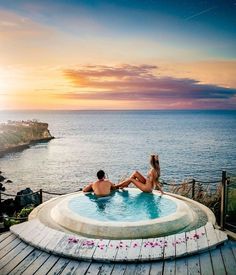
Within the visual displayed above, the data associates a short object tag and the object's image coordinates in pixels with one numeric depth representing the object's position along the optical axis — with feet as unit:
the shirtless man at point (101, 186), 24.05
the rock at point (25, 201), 45.26
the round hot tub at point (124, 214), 16.69
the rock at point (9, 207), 44.20
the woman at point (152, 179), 24.40
